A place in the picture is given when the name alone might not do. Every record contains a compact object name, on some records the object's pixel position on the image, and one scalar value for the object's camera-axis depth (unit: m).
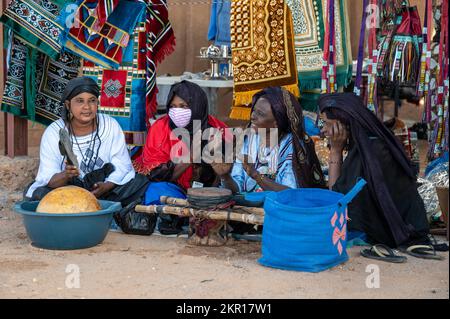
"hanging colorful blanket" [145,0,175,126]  6.48
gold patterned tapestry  6.54
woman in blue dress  5.30
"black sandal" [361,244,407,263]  4.70
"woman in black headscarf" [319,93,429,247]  4.93
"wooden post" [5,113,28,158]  6.71
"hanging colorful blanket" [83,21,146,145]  6.48
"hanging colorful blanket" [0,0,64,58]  6.19
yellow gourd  4.78
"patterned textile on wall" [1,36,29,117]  6.36
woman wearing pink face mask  5.68
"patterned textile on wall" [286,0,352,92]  6.65
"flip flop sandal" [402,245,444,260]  4.84
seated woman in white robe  5.47
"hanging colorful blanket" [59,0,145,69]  6.33
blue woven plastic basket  4.39
